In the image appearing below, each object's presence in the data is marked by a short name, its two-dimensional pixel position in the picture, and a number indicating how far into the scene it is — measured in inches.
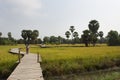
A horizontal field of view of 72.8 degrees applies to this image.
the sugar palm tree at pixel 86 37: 1328.0
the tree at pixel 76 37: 1878.3
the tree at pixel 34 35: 1769.5
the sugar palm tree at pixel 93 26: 1499.2
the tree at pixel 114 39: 1429.7
